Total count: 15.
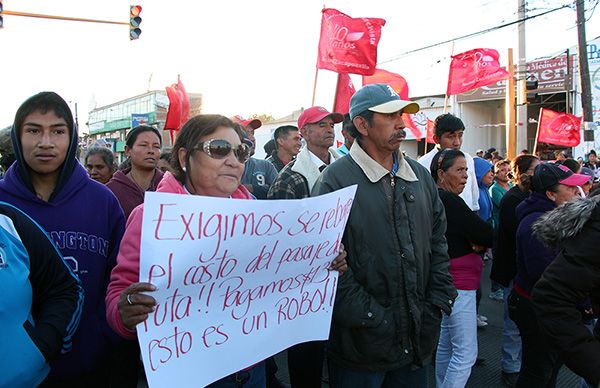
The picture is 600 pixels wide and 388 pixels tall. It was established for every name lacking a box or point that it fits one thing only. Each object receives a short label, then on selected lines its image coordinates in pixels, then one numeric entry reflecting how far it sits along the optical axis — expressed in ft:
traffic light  39.75
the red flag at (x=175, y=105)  20.67
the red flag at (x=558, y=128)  34.04
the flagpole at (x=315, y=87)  21.79
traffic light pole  35.65
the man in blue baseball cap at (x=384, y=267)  7.04
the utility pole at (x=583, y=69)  48.19
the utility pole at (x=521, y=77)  39.70
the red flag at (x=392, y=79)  27.41
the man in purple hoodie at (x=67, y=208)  6.32
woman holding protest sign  5.50
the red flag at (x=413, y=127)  38.73
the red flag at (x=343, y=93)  20.80
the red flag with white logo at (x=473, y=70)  31.01
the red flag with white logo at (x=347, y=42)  22.20
